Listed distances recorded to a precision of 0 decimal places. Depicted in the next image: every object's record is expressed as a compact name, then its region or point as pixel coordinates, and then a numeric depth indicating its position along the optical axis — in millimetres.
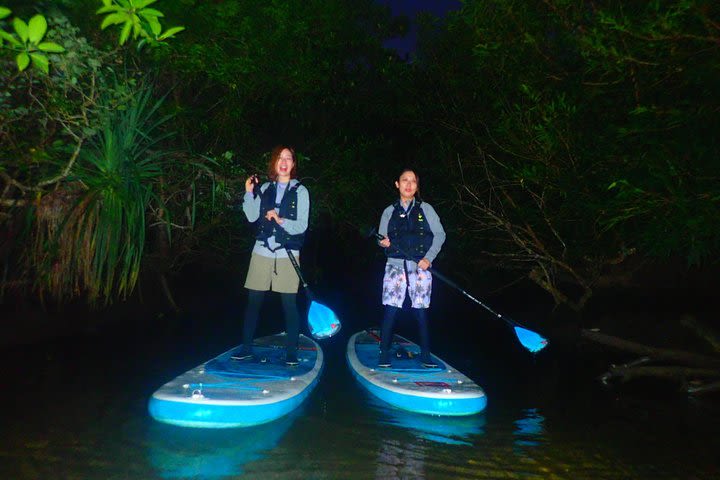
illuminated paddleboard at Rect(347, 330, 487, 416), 4910
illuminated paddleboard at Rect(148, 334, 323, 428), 4332
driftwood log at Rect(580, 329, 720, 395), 5848
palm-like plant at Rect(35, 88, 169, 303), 5867
